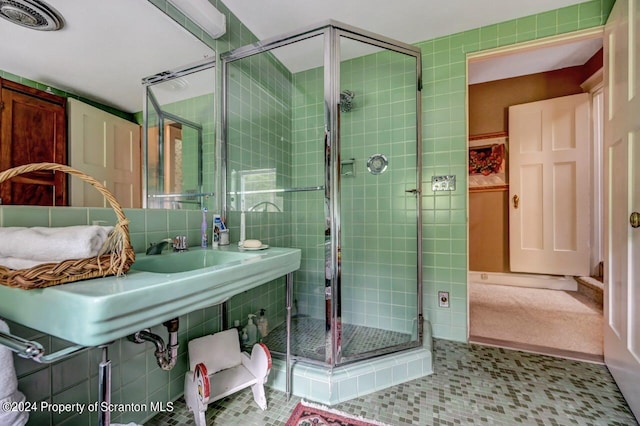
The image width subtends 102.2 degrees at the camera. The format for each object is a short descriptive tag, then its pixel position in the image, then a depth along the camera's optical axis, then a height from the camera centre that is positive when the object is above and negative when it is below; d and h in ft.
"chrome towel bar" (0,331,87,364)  1.77 -0.94
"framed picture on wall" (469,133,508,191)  10.16 +1.99
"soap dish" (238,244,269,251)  4.02 -0.55
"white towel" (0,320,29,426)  2.03 -1.38
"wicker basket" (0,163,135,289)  1.78 -0.40
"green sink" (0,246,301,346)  1.63 -0.65
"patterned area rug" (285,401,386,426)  3.72 -3.05
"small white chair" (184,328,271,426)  3.54 -2.51
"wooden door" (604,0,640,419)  3.92 +0.23
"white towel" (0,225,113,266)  1.95 -0.23
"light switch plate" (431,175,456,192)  6.38 +0.73
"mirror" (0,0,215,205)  2.63 +1.93
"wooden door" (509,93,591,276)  8.84 +0.91
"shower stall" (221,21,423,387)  4.83 +0.87
